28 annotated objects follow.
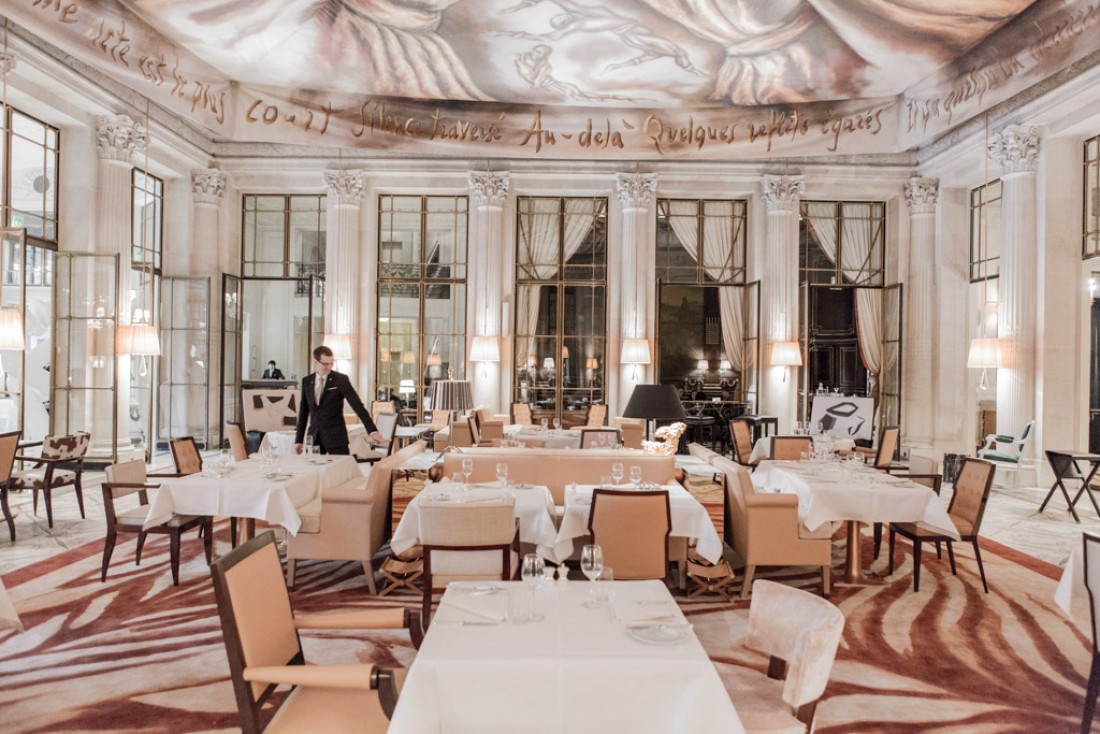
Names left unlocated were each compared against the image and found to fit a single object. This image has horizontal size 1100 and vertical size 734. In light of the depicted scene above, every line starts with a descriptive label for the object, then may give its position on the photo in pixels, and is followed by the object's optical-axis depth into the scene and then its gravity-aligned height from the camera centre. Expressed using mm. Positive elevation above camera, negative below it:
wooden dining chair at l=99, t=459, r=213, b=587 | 5246 -1201
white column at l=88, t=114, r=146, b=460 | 10211 +2091
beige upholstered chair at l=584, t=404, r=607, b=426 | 12750 -802
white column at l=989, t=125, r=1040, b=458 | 10164 +1322
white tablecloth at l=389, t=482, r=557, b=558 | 5008 -1074
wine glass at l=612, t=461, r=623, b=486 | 5473 -788
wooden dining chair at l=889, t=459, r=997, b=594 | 5391 -1091
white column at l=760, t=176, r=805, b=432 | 13227 +1570
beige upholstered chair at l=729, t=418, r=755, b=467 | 10117 -991
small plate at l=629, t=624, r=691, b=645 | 2301 -869
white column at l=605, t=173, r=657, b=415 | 13297 +2029
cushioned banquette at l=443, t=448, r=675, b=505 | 6145 -853
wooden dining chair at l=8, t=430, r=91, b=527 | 6902 -1023
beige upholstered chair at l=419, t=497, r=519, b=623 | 4316 -1056
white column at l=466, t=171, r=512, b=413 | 13367 +1968
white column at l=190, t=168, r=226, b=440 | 13172 +1919
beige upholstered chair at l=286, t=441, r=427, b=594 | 5121 -1201
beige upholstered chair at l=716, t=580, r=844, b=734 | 2172 -950
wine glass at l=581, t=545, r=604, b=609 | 2756 -760
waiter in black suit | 6418 -378
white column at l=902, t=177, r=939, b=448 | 13031 +1287
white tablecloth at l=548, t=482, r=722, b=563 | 5066 -1122
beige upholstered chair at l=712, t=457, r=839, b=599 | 5141 -1214
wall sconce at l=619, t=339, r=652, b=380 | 13141 +311
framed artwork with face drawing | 11056 -701
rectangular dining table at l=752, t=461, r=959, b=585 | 5379 -1026
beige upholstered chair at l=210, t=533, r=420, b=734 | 2188 -948
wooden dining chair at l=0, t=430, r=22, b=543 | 6371 -905
